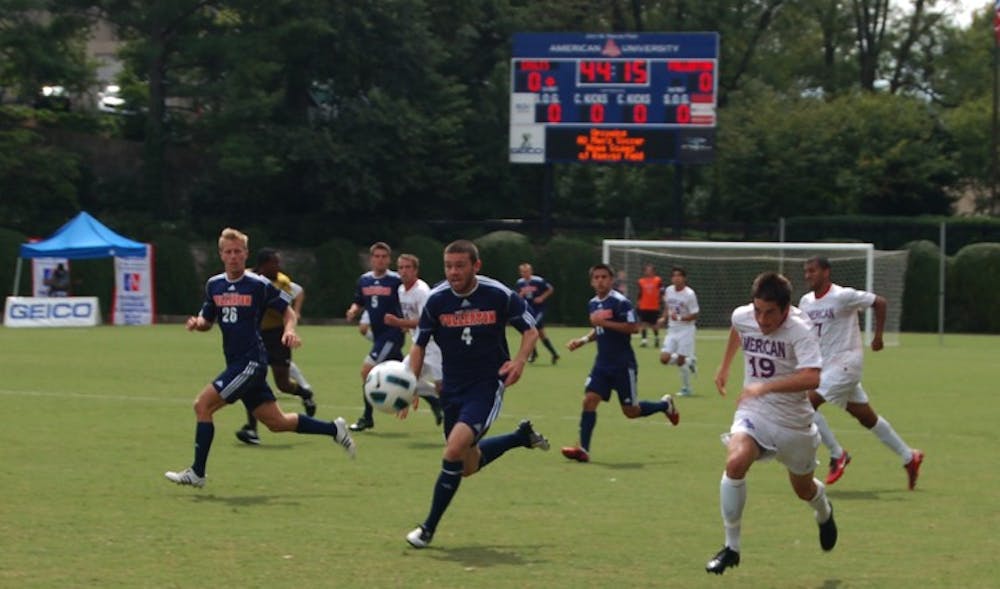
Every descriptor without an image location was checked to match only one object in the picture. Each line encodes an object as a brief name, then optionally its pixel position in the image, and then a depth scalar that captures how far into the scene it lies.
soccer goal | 44.47
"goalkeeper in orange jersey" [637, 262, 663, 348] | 36.09
